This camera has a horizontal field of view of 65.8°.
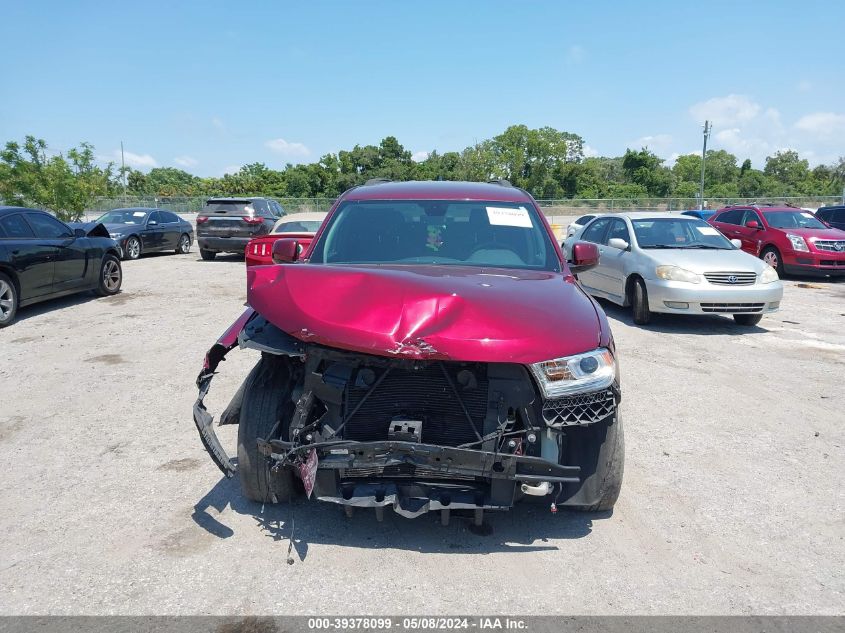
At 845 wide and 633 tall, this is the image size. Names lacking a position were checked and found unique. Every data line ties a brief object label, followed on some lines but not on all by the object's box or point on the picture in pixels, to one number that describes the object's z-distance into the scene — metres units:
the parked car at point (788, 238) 14.80
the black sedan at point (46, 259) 9.14
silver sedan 9.05
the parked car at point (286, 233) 10.53
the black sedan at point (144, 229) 18.19
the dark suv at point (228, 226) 17.58
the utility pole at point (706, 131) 60.80
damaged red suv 2.95
